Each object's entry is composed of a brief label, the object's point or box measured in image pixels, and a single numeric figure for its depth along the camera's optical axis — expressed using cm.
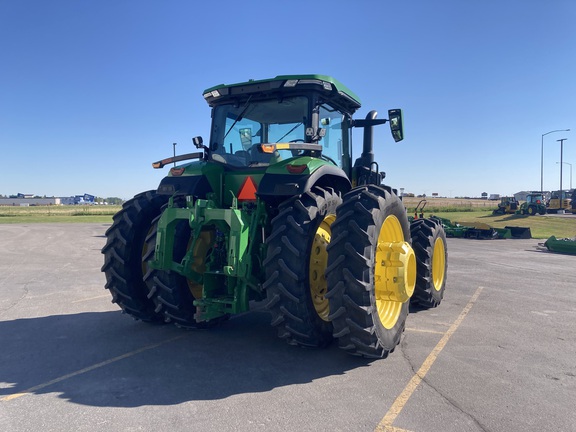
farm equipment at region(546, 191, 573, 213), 4681
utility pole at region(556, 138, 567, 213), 4200
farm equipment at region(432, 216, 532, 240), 2100
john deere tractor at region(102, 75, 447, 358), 419
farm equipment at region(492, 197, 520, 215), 3878
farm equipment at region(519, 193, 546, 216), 3839
